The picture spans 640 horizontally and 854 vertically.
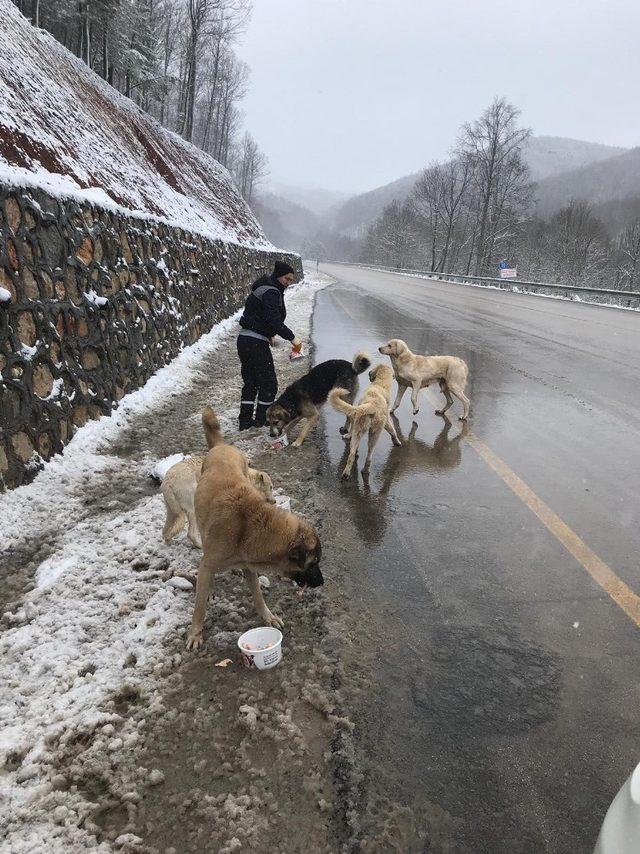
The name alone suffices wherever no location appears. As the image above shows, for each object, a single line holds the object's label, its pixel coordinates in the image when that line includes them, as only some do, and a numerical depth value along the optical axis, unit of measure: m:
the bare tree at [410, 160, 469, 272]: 73.25
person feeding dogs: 6.61
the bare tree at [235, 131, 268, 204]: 83.00
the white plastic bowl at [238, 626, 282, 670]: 2.75
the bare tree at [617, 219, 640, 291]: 68.88
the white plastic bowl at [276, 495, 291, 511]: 4.39
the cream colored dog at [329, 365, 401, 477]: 5.36
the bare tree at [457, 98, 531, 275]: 57.16
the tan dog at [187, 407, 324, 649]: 2.94
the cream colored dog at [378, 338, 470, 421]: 7.33
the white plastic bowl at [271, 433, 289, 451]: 6.25
